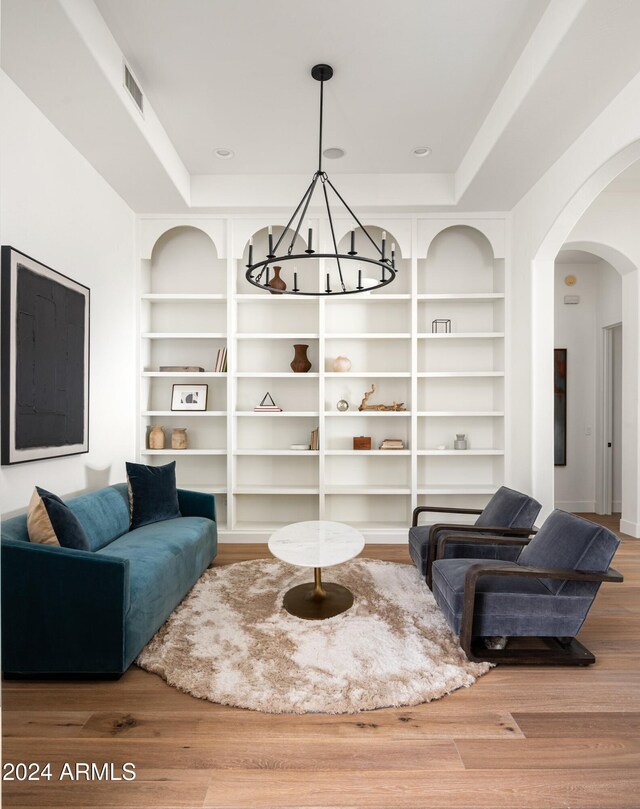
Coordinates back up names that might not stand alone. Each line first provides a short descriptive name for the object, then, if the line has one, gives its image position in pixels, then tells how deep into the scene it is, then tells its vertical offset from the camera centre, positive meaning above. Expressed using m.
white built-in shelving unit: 5.26 +0.29
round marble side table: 3.04 -0.86
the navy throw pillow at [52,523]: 2.64 -0.59
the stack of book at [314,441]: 5.04 -0.32
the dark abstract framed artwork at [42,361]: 2.85 +0.28
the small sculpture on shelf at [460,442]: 5.09 -0.32
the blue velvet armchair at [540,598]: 2.58 -0.95
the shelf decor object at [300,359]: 5.06 +0.48
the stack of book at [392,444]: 5.06 -0.34
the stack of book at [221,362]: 5.01 +0.44
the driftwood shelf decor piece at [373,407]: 5.08 +0.03
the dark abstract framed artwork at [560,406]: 6.19 +0.04
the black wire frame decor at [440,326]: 5.21 +0.83
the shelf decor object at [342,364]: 5.03 +0.43
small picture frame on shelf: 5.11 +0.10
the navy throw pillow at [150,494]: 3.85 -0.66
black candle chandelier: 2.87 +0.86
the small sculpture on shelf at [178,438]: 5.05 -0.30
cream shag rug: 2.34 -1.26
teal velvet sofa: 2.43 -0.96
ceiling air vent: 3.11 +1.96
